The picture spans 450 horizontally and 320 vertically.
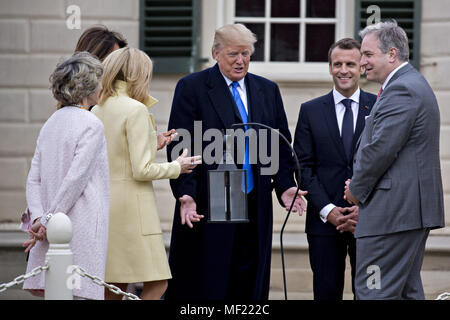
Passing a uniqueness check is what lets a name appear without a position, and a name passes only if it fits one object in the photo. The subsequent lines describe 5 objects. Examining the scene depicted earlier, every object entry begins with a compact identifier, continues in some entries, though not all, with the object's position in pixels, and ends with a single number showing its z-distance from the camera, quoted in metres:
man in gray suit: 9.18
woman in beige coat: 9.67
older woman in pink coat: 8.92
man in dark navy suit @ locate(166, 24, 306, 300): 10.55
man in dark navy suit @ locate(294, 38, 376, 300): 10.72
